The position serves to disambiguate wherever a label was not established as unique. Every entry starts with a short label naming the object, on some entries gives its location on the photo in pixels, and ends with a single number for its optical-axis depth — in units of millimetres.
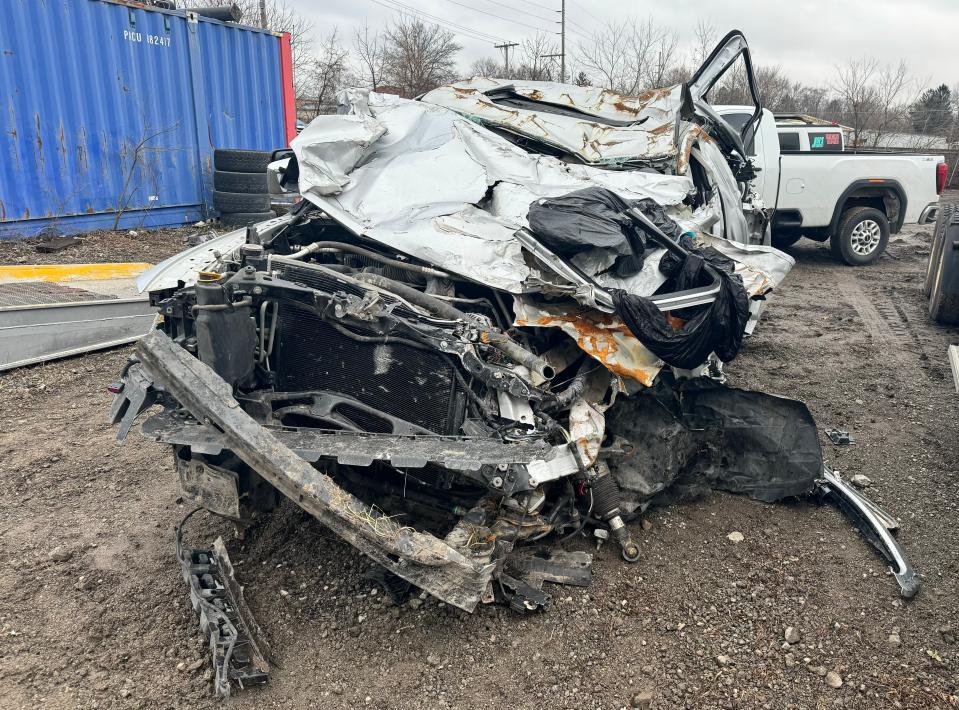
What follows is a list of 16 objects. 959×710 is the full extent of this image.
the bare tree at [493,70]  31594
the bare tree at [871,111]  25594
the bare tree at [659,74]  24470
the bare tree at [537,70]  28694
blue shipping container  7730
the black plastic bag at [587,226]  3100
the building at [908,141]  25516
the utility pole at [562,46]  30625
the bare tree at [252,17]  24641
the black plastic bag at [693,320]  2984
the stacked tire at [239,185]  9250
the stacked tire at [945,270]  6336
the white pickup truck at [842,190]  8859
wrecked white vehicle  2590
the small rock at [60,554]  3076
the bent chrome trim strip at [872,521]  2969
